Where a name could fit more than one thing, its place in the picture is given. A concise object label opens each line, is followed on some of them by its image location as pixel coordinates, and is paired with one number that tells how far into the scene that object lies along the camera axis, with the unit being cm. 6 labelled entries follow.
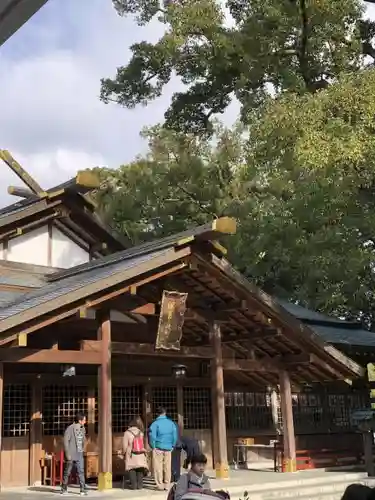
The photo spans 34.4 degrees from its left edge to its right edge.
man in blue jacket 1141
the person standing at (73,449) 1074
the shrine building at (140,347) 1120
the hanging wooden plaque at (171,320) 1177
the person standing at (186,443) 1120
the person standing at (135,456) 1120
